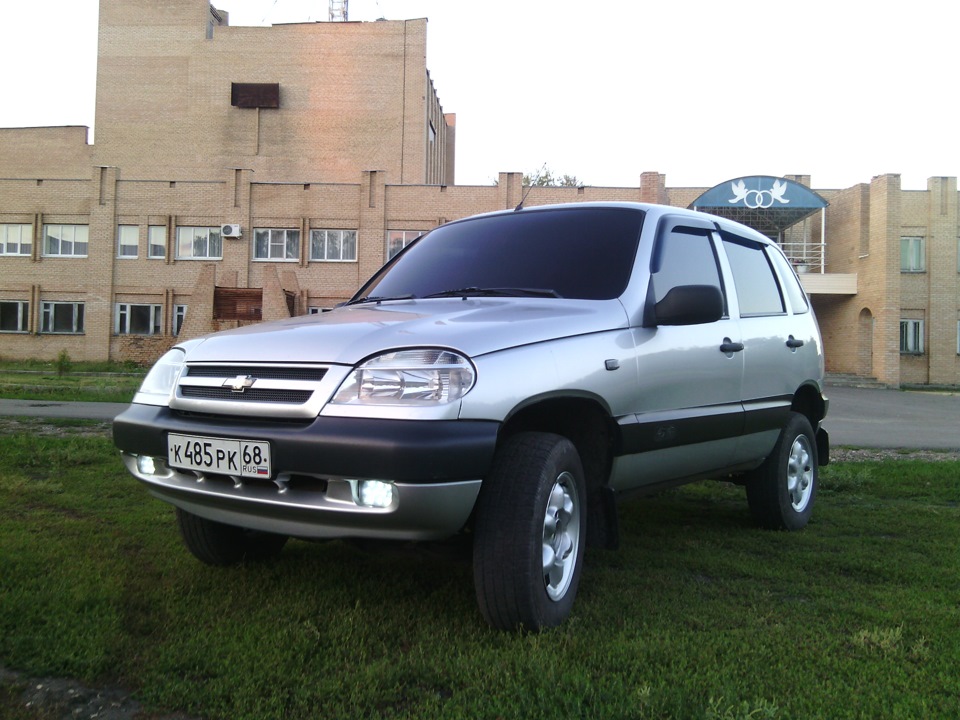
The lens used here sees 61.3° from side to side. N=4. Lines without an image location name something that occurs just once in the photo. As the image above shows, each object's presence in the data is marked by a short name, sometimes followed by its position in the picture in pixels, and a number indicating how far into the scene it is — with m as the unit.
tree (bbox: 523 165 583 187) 62.50
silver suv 2.75
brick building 37.12
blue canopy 35.00
